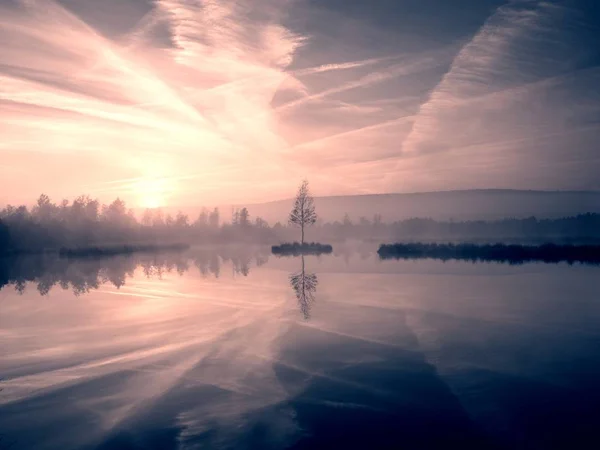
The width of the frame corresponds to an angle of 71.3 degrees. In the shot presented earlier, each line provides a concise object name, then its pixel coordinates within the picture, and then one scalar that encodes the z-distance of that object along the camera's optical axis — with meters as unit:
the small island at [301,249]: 81.81
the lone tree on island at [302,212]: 89.47
